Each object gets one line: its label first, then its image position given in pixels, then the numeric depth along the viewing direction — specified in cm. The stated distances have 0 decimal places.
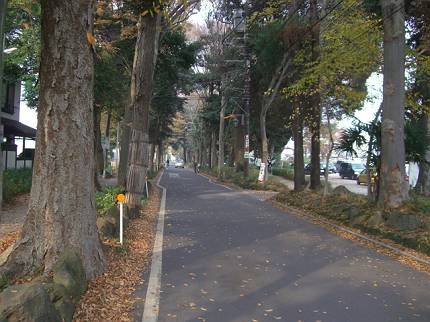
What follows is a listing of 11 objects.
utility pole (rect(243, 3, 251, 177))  3331
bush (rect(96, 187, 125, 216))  1265
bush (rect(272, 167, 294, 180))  4691
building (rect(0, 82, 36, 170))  2890
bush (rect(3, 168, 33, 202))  1593
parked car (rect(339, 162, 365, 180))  5262
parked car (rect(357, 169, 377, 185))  4209
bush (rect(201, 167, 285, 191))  3069
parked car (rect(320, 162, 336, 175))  6824
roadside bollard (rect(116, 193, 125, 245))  956
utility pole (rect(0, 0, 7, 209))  468
